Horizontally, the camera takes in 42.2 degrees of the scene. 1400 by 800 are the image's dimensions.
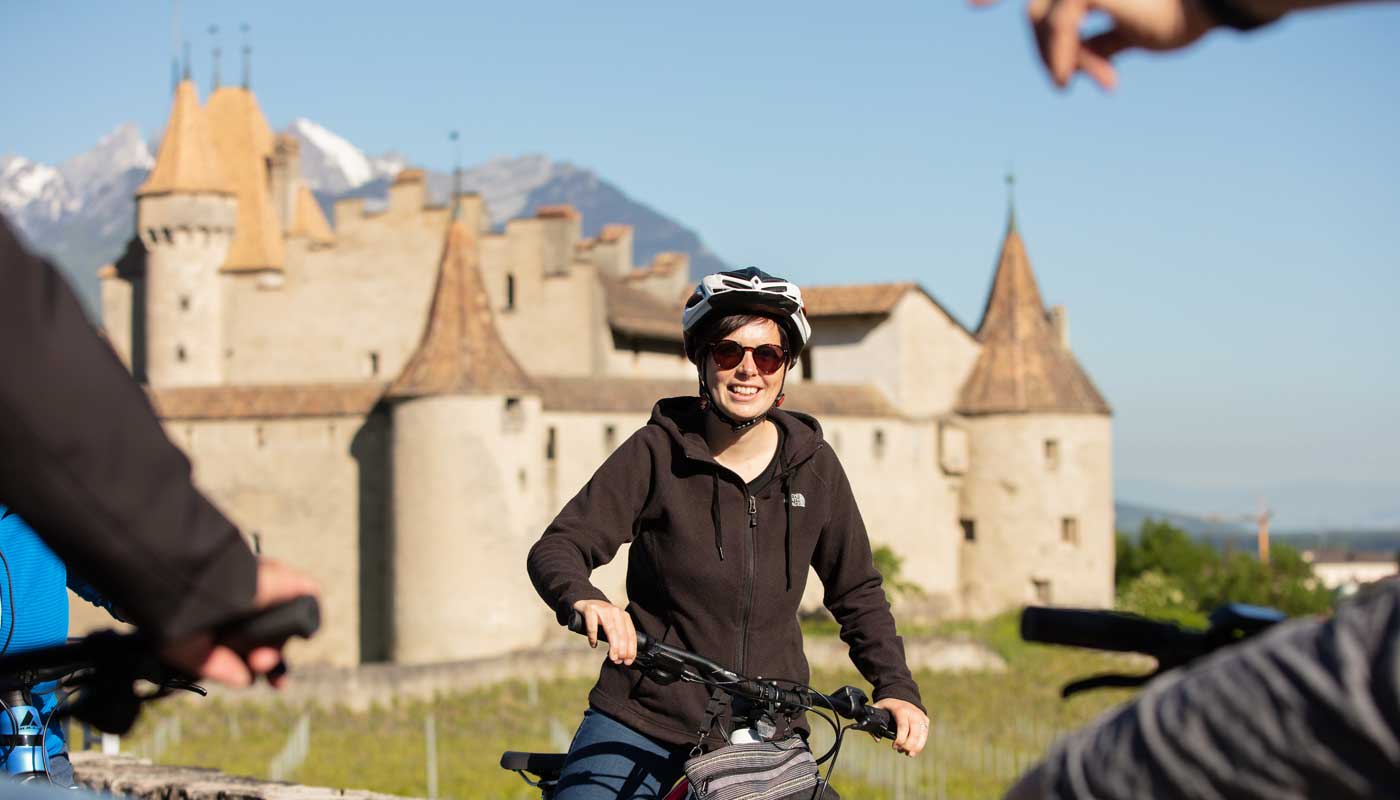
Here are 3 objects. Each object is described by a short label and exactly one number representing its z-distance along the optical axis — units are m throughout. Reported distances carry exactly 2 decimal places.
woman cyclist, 4.07
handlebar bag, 3.59
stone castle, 35.75
